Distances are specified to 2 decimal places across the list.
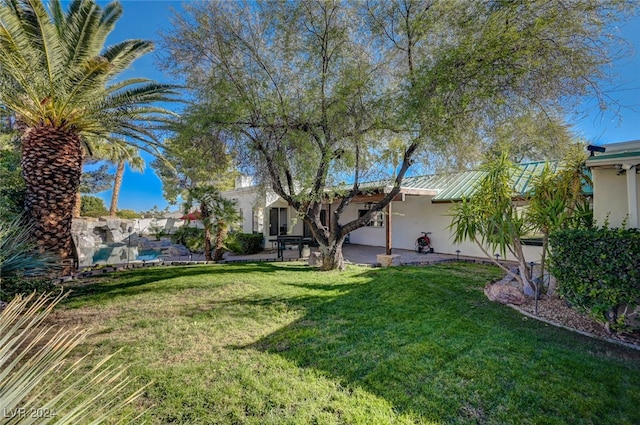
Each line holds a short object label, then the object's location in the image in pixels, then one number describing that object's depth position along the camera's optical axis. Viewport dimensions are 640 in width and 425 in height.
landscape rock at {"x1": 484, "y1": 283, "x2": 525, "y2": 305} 6.66
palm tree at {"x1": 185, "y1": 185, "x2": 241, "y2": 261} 12.57
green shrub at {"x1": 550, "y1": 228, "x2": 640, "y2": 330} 4.44
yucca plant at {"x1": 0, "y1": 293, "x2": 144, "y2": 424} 1.29
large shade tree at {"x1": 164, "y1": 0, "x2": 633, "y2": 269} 6.15
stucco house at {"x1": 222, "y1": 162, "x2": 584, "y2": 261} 12.73
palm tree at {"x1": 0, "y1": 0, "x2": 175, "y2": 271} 6.82
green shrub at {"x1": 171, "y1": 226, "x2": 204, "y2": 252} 16.50
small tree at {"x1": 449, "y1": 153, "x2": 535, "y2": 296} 6.66
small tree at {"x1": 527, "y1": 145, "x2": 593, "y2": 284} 6.18
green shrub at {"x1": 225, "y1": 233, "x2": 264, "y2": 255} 16.12
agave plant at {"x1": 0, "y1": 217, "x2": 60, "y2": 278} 5.85
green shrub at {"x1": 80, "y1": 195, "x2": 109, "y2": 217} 23.18
